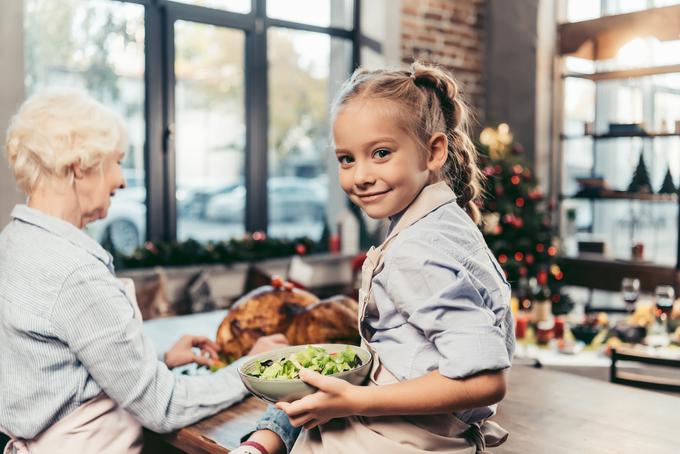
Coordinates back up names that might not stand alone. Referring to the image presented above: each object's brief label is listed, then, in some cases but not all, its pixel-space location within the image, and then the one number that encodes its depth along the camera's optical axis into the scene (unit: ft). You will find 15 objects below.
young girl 3.41
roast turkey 6.03
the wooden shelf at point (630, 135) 17.94
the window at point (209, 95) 14.28
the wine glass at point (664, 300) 10.23
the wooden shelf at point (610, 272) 17.87
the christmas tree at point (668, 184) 17.74
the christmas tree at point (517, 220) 17.10
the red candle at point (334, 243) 17.43
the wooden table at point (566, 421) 4.44
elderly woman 4.73
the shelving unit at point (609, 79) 17.88
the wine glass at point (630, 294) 11.27
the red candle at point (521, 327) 11.05
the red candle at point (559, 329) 11.16
